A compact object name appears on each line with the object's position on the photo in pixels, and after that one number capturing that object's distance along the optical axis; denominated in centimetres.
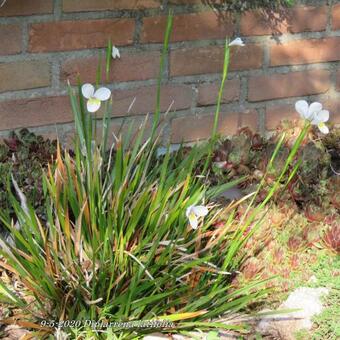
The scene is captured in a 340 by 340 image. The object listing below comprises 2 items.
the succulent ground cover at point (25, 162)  280
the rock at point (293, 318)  263
